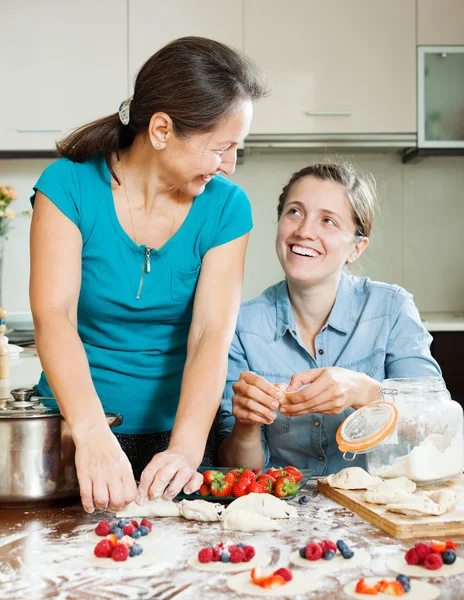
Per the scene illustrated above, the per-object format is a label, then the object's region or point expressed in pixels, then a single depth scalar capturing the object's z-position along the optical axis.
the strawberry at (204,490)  1.19
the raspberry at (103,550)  0.96
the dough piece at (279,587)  0.85
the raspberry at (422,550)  0.91
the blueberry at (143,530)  1.03
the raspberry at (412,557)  0.91
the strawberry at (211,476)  1.19
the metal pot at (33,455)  1.14
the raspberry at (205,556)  0.92
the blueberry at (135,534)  1.02
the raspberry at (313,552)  0.93
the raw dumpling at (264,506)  1.10
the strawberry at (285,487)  1.18
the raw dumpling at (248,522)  1.05
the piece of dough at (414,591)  0.83
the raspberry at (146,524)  1.06
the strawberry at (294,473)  1.23
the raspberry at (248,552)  0.93
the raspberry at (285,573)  0.87
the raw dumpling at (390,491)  1.12
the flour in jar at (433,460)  1.25
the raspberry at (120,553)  0.94
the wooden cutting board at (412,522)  1.04
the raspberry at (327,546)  0.94
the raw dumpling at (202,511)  1.10
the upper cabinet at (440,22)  3.24
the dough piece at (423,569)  0.89
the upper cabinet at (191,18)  3.22
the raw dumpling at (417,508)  1.08
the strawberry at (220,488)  1.18
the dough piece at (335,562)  0.92
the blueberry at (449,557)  0.91
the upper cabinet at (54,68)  3.24
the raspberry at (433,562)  0.90
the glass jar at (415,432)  1.25
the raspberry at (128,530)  1.03
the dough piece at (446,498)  1.10
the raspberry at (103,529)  1.04
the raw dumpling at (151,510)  1.13
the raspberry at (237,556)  0.93
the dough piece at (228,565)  0.91
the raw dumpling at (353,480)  1.23
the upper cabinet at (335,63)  3.22
